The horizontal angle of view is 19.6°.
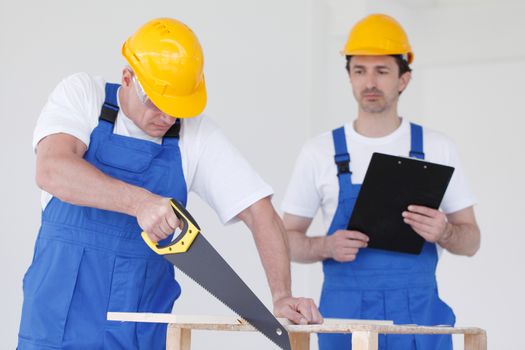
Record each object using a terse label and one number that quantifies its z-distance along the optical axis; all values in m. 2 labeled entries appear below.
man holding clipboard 5.58
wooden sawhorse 3.64
